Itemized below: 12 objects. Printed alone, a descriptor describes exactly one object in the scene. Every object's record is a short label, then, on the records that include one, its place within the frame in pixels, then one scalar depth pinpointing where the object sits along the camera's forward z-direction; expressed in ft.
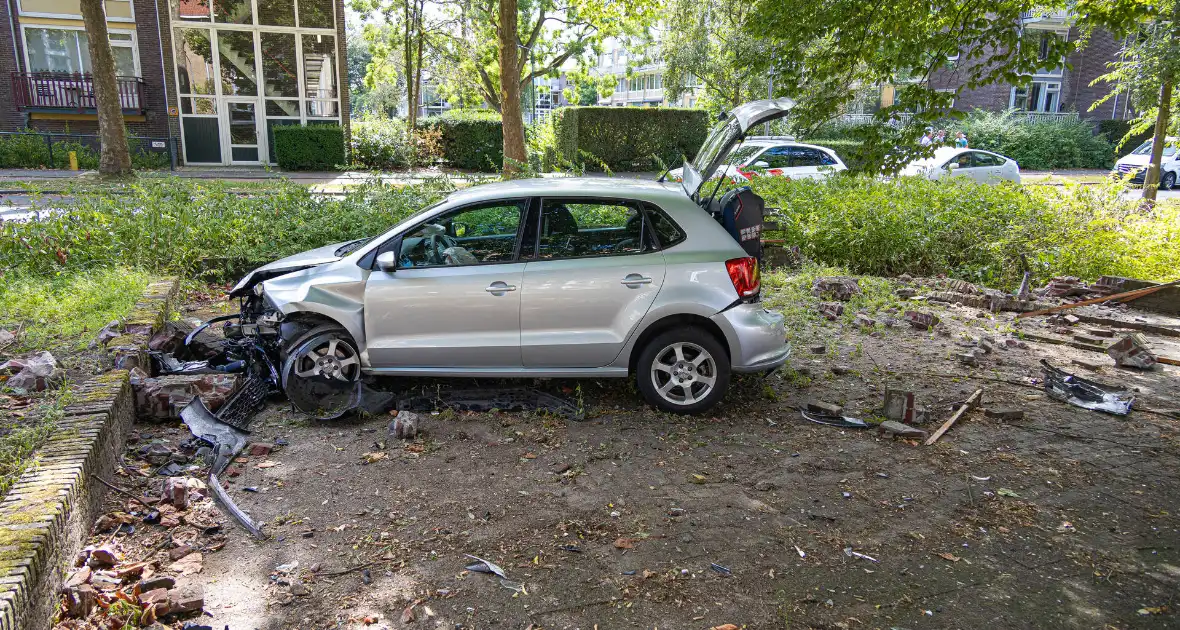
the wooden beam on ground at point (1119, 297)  27.02
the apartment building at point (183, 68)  80.89
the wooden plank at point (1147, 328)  26.99
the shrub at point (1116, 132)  116.47
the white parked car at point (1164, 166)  86.53
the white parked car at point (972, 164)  62.39
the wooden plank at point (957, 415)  18.12
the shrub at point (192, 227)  29.53
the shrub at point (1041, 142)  109.19
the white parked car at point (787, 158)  55.67
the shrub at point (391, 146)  86.79
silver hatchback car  18.37
